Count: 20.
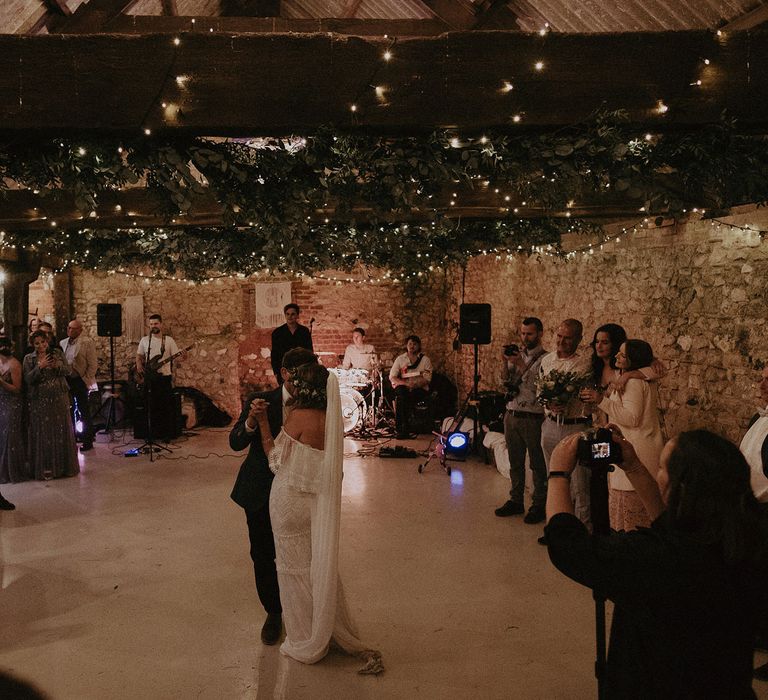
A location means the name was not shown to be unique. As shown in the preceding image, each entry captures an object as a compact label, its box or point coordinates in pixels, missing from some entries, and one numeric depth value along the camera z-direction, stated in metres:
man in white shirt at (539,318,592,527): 4.92
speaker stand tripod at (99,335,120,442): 10.03
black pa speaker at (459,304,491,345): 8.01
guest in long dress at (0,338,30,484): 7.04
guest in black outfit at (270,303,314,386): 8.80
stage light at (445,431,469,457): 8.05
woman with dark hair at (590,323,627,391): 4.90
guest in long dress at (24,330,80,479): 7.26
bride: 3.24
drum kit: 9.91
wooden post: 9.40
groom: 3.48
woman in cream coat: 4.11
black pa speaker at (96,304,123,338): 9.75
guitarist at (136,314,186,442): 9.71
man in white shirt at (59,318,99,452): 8.98
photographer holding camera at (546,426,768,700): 1.48
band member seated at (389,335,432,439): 9.86
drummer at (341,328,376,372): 10.80
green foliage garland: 3.52
